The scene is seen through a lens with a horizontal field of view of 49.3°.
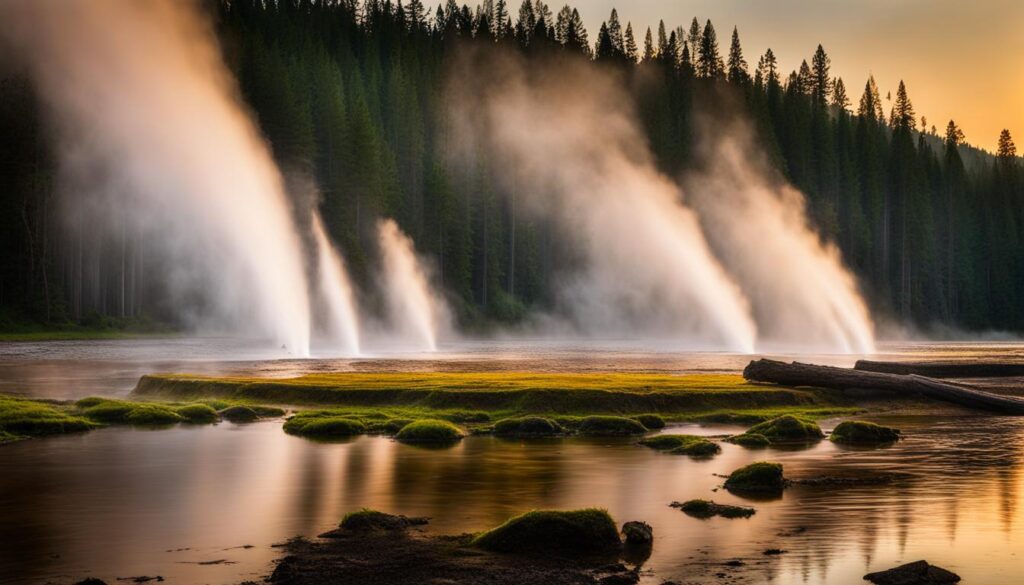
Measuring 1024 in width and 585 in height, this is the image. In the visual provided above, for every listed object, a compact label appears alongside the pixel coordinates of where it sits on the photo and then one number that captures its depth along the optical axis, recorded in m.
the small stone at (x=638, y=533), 20.80
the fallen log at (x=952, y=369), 56.81
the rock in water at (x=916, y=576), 17.88
